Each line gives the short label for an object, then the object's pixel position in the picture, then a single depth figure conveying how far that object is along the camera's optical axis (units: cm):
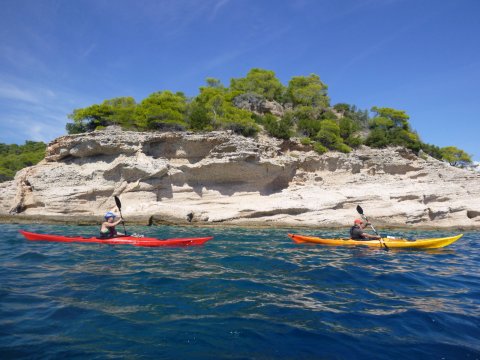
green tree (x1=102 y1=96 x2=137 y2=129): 2730
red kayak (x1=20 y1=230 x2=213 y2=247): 1174
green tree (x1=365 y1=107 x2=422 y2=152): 3044
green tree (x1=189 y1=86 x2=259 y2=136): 2670
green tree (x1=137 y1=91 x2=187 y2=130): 2619
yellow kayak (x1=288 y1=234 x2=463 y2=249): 1190
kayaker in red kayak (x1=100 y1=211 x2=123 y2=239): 1189
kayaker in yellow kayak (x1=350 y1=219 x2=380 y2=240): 1250
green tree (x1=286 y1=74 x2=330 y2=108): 3928
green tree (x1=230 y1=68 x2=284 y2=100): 4059
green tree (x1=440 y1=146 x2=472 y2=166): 4052
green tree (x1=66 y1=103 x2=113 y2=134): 2864
